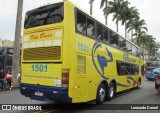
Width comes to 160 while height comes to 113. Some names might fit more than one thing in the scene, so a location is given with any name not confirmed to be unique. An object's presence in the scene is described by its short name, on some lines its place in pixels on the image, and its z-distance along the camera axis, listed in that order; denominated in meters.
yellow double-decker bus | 9.84
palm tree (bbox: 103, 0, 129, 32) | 52.08
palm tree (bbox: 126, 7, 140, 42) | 59.52
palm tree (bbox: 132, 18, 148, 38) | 67.67
